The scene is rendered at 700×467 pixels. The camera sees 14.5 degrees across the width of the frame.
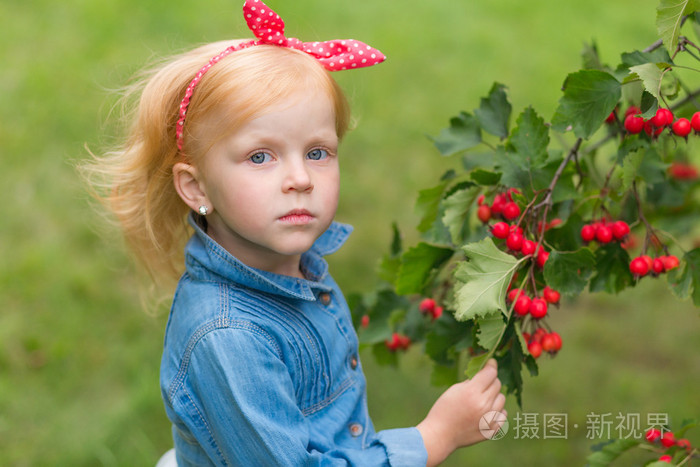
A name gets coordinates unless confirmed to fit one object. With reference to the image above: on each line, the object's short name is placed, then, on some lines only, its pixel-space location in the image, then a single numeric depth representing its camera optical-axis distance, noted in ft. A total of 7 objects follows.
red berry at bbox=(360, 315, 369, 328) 7.59
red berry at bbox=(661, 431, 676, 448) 6.93
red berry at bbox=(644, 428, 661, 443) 6.97
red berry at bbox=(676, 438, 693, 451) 6.93
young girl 6.53
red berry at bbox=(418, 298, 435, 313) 7.32
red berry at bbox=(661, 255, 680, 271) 6.88
